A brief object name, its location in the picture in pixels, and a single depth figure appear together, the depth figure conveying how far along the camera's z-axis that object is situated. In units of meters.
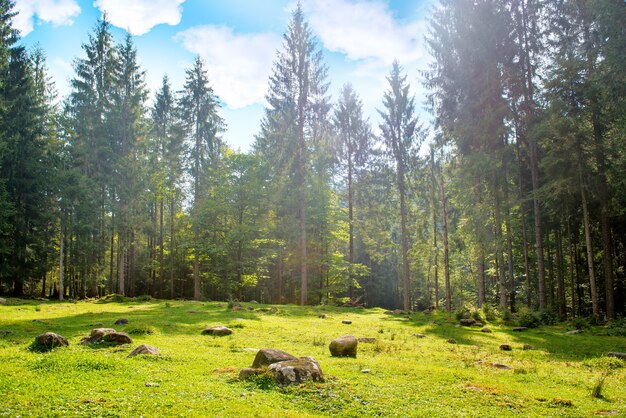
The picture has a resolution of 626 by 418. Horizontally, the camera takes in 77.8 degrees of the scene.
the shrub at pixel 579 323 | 18.45
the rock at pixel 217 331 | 13.59
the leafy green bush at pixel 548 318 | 20.54
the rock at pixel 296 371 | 7.43
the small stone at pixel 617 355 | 11.34
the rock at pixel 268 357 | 8.30
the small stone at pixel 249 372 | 7.70
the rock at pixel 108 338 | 10.40
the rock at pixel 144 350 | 9.07
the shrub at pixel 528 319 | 19.62
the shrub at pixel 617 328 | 16.30
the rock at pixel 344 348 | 10.62
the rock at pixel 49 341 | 9.40
